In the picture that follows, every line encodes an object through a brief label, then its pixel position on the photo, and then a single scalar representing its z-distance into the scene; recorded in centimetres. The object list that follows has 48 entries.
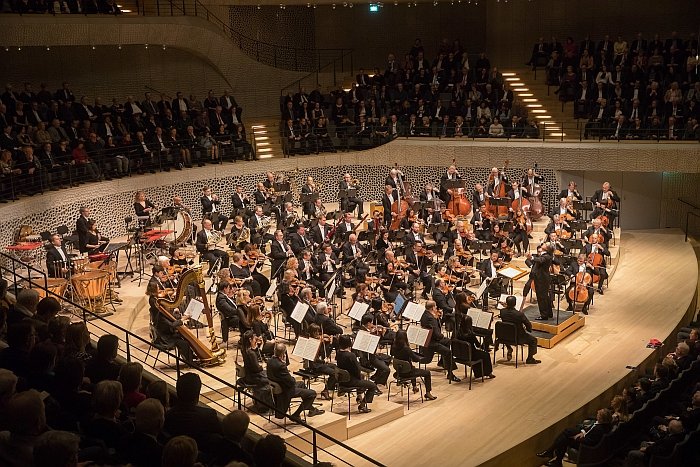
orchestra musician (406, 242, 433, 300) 1686
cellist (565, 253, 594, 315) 1634
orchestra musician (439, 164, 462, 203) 2186
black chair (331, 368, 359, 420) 1188
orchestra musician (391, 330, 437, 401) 1262
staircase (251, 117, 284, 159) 2467
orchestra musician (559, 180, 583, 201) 2015
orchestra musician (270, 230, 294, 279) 1700
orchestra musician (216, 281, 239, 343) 1396
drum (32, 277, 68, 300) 1398
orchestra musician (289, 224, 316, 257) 1752
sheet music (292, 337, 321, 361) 1120
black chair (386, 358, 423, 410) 1243
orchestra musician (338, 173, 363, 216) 2195
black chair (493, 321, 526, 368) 1398
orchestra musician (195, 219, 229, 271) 1727
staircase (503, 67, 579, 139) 2472
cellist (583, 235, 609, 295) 1733
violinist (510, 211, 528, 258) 1933
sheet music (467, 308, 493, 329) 1347
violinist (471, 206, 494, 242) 1955
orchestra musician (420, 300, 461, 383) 1347
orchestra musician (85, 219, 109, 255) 1653
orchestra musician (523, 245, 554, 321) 1554
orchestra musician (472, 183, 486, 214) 2092
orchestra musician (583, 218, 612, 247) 1798
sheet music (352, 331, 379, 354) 1185
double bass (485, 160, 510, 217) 2081
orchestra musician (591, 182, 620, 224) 1983
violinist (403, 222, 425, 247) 1755
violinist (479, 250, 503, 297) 1643
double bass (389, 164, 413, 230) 2091
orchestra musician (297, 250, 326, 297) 1597
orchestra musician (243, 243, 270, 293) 1631
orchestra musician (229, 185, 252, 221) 2040
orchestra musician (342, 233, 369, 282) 1670
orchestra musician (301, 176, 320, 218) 2089
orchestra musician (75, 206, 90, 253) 1675
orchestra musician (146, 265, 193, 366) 1290
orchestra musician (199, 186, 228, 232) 1988
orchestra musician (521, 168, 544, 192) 2150
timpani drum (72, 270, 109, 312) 1441
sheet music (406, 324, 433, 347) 1258
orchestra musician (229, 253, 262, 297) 1541
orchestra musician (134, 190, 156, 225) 1859
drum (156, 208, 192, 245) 1789
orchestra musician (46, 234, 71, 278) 1519
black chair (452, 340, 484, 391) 1324
